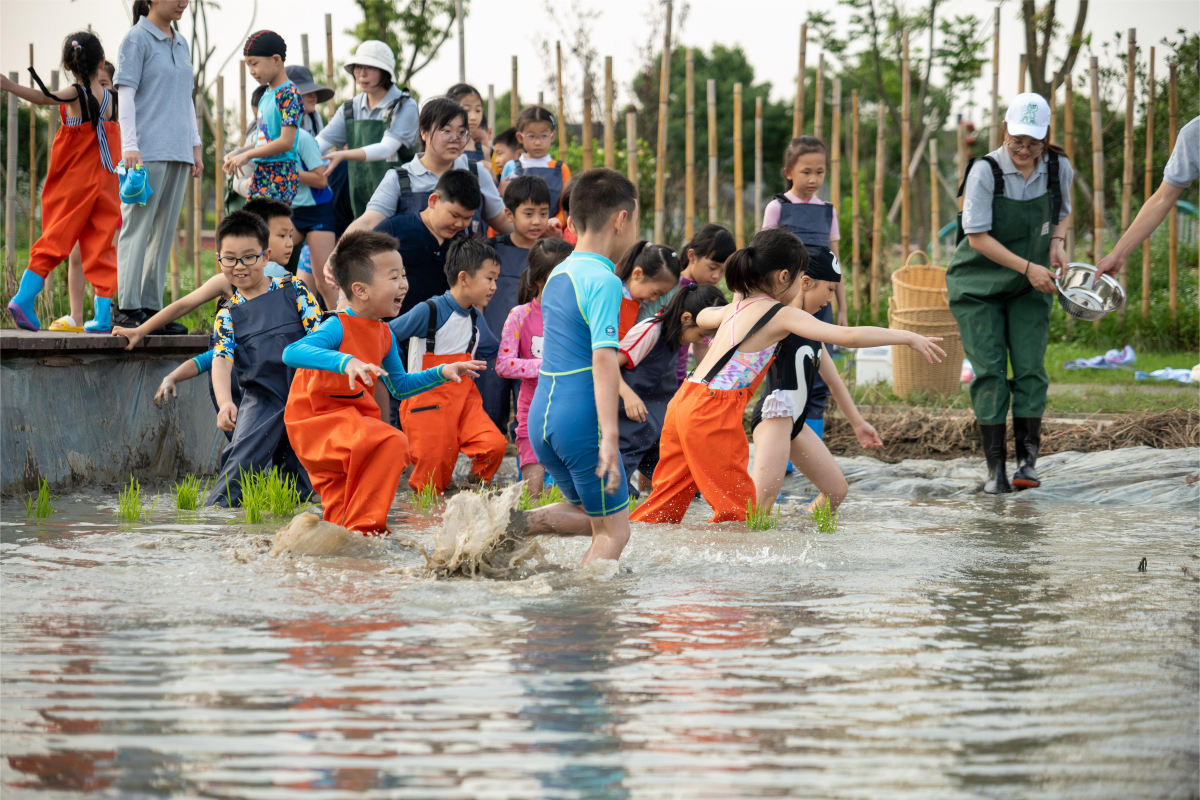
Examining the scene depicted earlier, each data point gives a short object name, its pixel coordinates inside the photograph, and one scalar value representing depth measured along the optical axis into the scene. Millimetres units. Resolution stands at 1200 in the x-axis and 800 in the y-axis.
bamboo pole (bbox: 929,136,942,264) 22203
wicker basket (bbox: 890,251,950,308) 18641
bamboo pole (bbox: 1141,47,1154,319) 22116
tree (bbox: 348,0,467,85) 37253
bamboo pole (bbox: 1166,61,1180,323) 22116
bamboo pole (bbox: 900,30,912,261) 20062
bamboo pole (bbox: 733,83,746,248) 19562
